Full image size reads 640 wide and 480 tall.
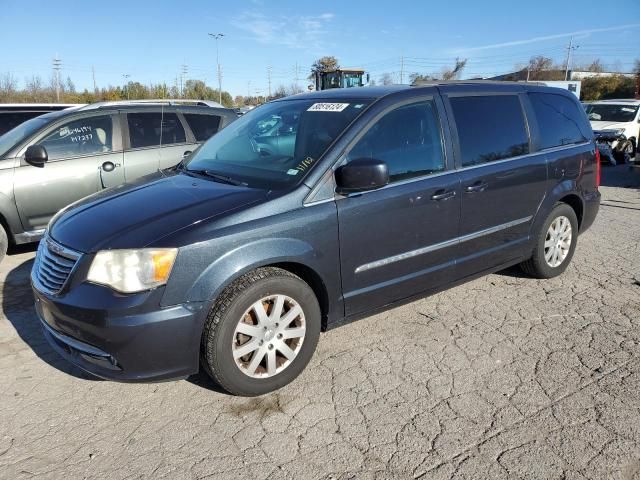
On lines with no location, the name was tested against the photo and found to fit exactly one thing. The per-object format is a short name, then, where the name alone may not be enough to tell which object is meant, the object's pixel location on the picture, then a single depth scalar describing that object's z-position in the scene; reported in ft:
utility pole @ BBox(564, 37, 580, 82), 171.09
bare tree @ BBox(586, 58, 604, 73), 235.61
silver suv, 17.65
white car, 43.83
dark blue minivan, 8.57
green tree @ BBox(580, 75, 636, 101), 141.69
